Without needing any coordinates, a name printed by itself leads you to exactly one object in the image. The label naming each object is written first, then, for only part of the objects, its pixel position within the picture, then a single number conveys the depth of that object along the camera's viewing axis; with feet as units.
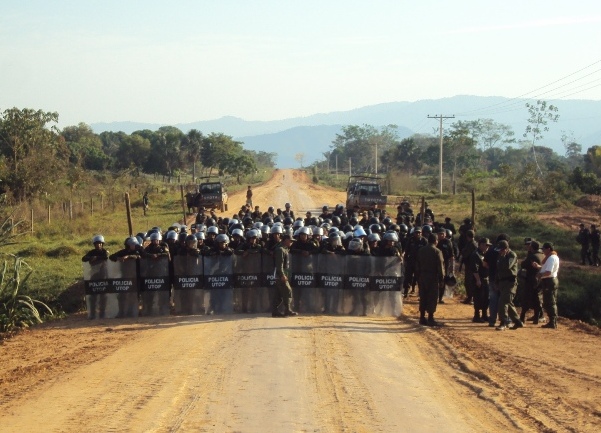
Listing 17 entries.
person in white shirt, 51.01
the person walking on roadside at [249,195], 156.25
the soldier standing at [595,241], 94.79
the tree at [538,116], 318.04
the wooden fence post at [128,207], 80.62
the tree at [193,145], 309.42
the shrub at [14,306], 57.31
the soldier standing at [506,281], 50.06
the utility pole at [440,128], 221.62
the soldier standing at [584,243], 95.81
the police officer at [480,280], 53.42
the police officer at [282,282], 53.57
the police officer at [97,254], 56.13
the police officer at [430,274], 51.29
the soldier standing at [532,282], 52.95
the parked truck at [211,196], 152.35
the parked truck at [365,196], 142.00
